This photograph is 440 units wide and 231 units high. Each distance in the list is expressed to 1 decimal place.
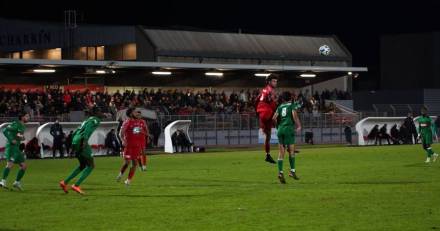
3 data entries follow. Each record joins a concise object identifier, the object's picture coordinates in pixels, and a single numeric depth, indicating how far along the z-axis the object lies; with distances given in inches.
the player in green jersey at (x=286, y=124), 932.5
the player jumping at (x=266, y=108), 953.5
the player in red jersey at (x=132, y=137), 989.8
